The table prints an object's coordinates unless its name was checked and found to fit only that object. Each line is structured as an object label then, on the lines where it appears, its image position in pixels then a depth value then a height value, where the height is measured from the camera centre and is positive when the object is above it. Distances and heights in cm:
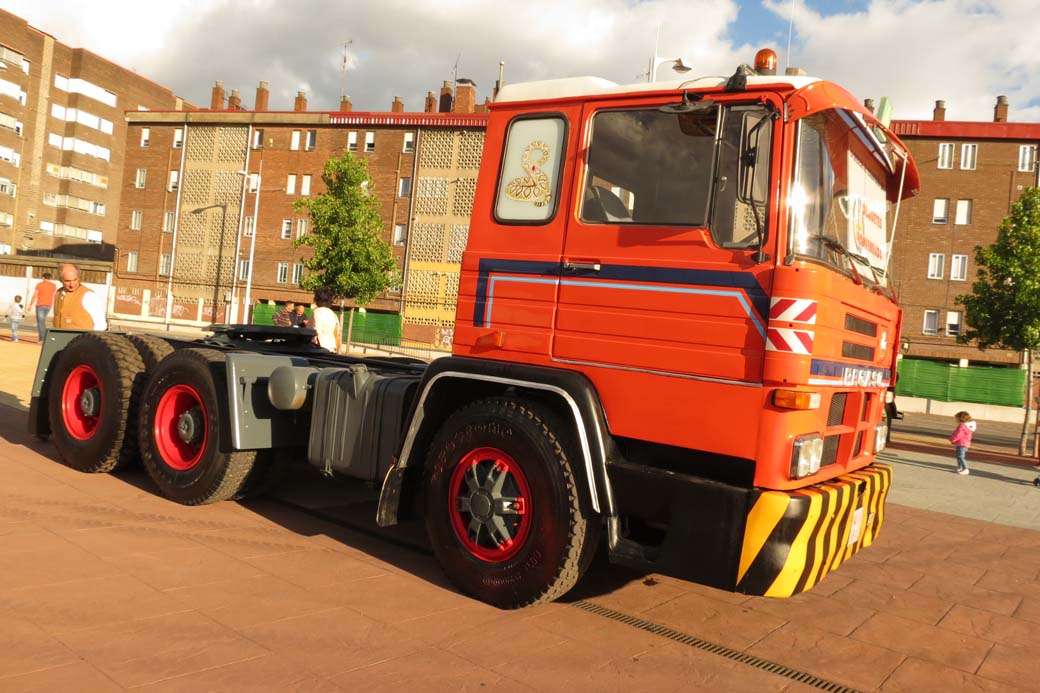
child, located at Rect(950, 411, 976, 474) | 1350 -93
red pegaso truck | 372 +0
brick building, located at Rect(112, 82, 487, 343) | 4681 +729
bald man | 847 -14
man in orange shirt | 1498 -9
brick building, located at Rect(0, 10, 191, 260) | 6125 +1233
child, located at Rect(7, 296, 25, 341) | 2314 -85
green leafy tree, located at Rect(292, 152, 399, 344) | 3434 +362
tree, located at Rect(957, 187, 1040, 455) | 2050 +259
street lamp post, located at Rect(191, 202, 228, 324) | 5194 +300
